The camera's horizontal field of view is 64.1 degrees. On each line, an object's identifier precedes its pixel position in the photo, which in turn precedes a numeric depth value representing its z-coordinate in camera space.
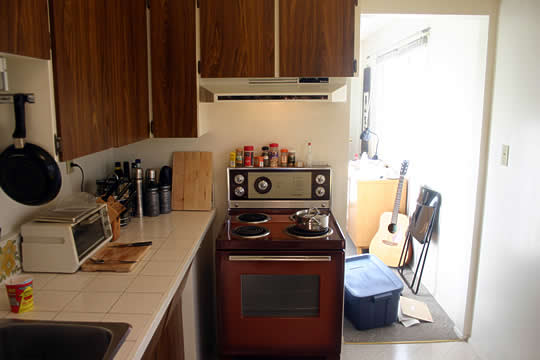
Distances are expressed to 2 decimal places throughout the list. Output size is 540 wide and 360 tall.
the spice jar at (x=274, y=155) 2.68
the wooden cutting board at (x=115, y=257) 1.70
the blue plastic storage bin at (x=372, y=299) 2.91
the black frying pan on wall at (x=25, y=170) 1.28
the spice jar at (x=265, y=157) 2.69
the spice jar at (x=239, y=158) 2.68
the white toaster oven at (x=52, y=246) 1.64
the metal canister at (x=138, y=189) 2.39
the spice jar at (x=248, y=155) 2.67
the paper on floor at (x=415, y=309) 3.09
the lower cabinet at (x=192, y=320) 1.64
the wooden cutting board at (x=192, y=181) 2.65
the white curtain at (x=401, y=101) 3.77
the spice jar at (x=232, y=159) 2.67
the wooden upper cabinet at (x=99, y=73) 1.38
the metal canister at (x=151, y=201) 2.45
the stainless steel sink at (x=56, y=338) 1.27
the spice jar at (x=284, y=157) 2.70
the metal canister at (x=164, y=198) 2.52
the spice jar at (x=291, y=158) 2.71
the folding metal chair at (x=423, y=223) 3.31
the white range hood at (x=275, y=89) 2.40
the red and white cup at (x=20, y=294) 1.34
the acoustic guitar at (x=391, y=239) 3.85
